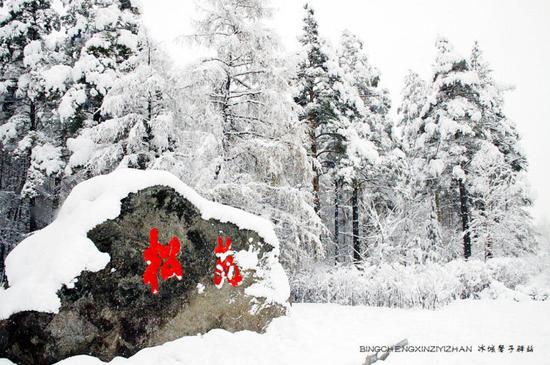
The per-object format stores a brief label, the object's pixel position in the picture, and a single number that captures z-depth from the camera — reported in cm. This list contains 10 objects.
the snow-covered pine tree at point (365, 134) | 1514
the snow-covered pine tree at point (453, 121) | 1675
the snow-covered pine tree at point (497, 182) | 1631
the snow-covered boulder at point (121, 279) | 432
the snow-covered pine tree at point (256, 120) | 984
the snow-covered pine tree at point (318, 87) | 1495
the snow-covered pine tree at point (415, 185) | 1909
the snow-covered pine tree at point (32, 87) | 1352
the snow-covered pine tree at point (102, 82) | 1034
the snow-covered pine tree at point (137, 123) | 1006
